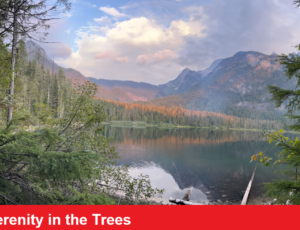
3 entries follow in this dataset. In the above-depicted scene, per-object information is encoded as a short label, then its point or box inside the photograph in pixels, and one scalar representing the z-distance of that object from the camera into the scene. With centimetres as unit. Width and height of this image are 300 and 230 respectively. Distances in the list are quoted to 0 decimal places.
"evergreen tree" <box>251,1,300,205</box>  339
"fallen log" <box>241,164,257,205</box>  1430
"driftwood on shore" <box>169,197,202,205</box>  1345
